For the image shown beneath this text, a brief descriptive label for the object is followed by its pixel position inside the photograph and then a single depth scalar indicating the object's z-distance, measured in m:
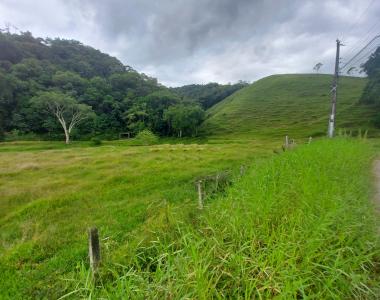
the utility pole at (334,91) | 19.78
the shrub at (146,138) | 49.59
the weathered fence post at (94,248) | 3.50
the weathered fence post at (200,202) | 5.17
